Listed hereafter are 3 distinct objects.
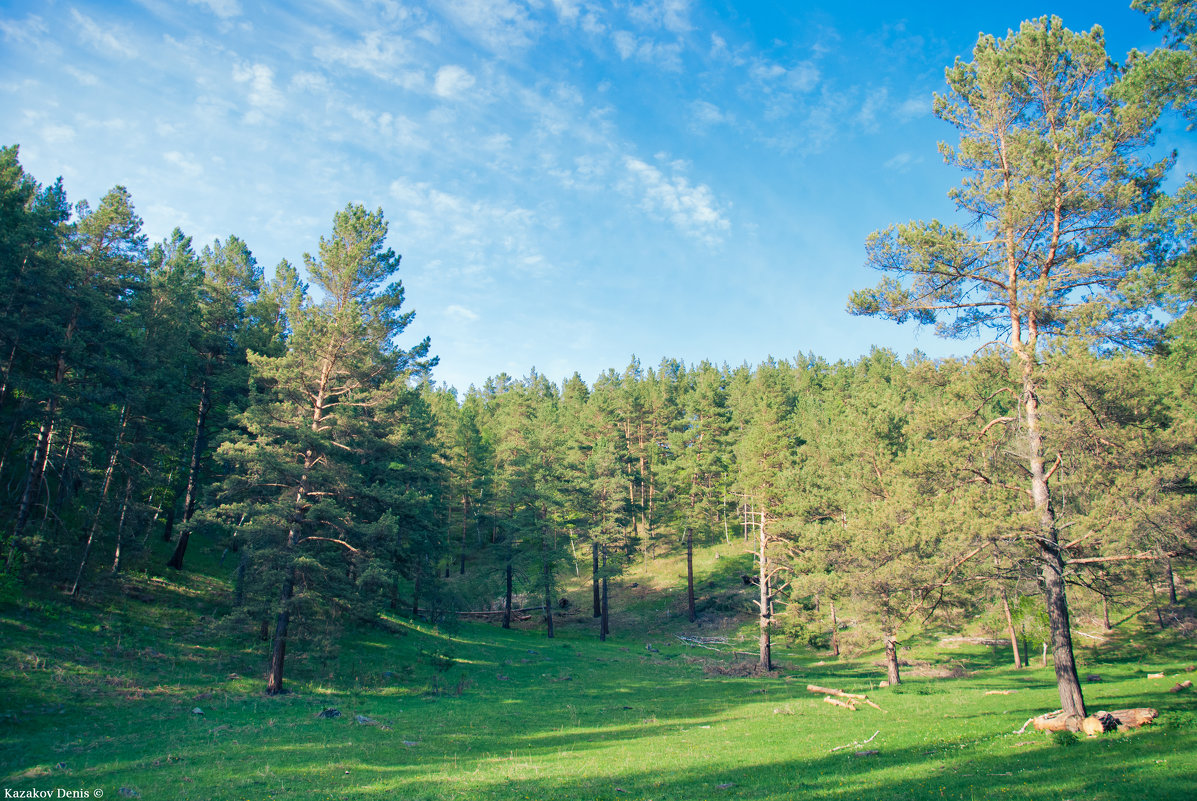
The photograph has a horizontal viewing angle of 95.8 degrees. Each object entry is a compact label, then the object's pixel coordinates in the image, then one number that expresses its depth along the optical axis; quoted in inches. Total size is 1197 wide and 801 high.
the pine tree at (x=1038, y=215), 547.2
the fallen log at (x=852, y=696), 843.4
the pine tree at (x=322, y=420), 869.2
